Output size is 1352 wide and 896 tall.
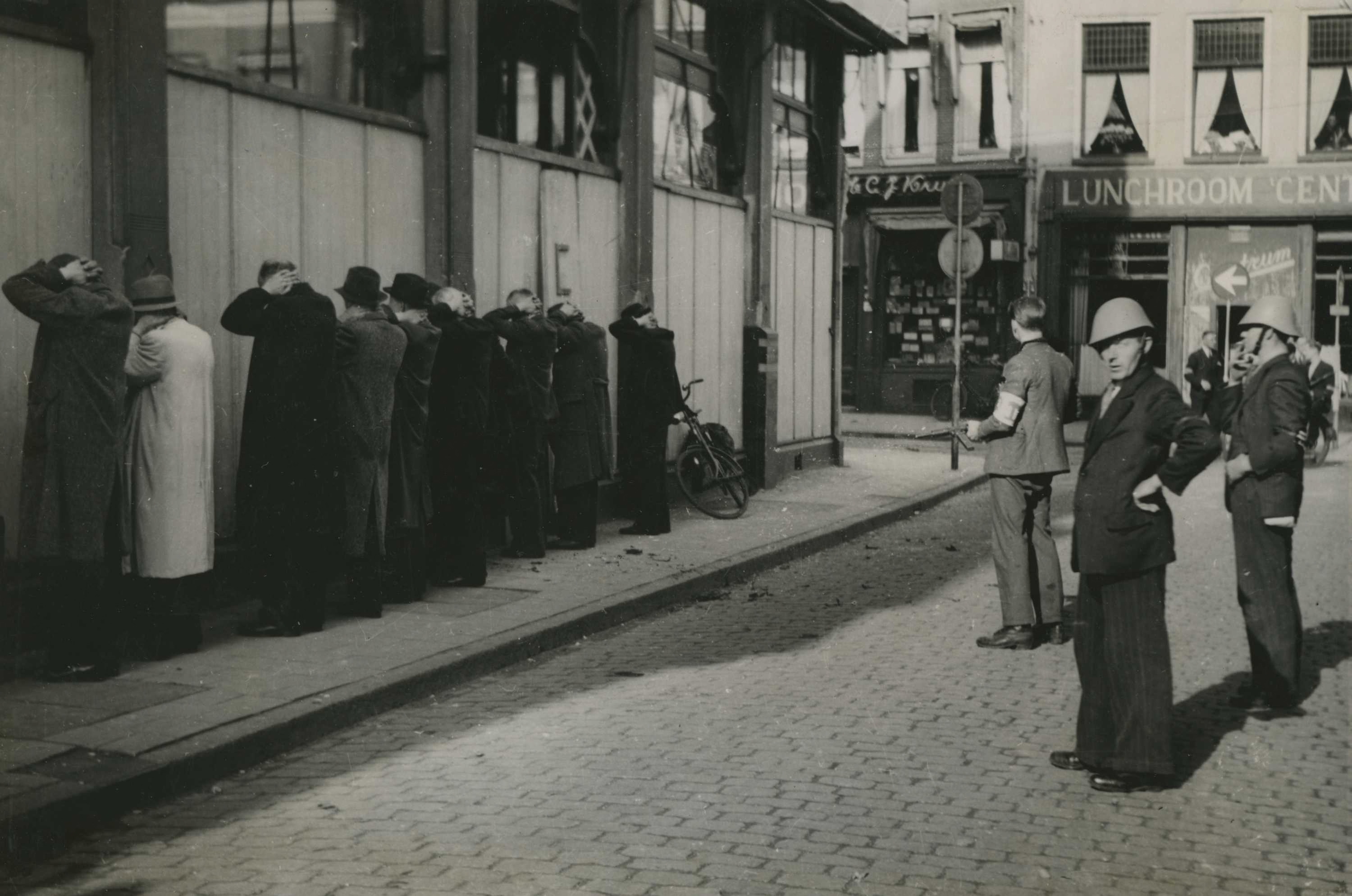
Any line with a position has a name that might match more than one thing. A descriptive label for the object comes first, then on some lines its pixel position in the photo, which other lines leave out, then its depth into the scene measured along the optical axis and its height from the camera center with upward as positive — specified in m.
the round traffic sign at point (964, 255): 19.02 +1.04
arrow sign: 23.09 +0.87
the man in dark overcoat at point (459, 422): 9.62 -0.49
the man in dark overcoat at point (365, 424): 8.62 -0.46
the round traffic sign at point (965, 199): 18.88 +1.71
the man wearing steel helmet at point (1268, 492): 6.86 -0.68
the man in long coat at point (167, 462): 7.34 -0.57
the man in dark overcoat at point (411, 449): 9.07 -0.63
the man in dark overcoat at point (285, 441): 7.98 -0.51
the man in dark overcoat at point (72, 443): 6.77 -0.44
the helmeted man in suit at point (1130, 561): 5.77 -0.82
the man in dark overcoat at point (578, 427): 11.71 -0.64
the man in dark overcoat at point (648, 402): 12.55 -0.49
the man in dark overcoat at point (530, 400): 10.95 -0.42
